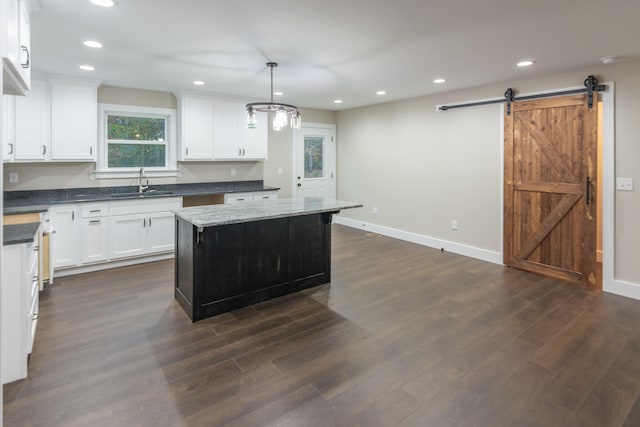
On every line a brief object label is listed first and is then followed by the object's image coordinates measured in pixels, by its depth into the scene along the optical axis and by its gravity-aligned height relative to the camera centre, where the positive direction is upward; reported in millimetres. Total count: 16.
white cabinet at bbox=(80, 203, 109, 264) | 4512 -279
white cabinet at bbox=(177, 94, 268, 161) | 5445 +1206
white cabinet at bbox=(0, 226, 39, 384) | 2311 -642
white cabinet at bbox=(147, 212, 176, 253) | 4953 -297
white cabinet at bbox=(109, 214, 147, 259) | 4699 -328
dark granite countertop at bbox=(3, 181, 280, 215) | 4258 +215
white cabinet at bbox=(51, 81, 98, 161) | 4504 +1087
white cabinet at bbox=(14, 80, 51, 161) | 4250 +994
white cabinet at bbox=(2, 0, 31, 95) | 1779 +857
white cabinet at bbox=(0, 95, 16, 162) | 3969 +874
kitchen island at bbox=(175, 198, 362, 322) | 3248 -405
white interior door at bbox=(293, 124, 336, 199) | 7344 +986
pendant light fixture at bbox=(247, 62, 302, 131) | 3609 +943
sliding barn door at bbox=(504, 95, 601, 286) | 4152 +253
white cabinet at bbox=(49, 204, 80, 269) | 4324 -291
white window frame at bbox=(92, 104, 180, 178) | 5062 +976
